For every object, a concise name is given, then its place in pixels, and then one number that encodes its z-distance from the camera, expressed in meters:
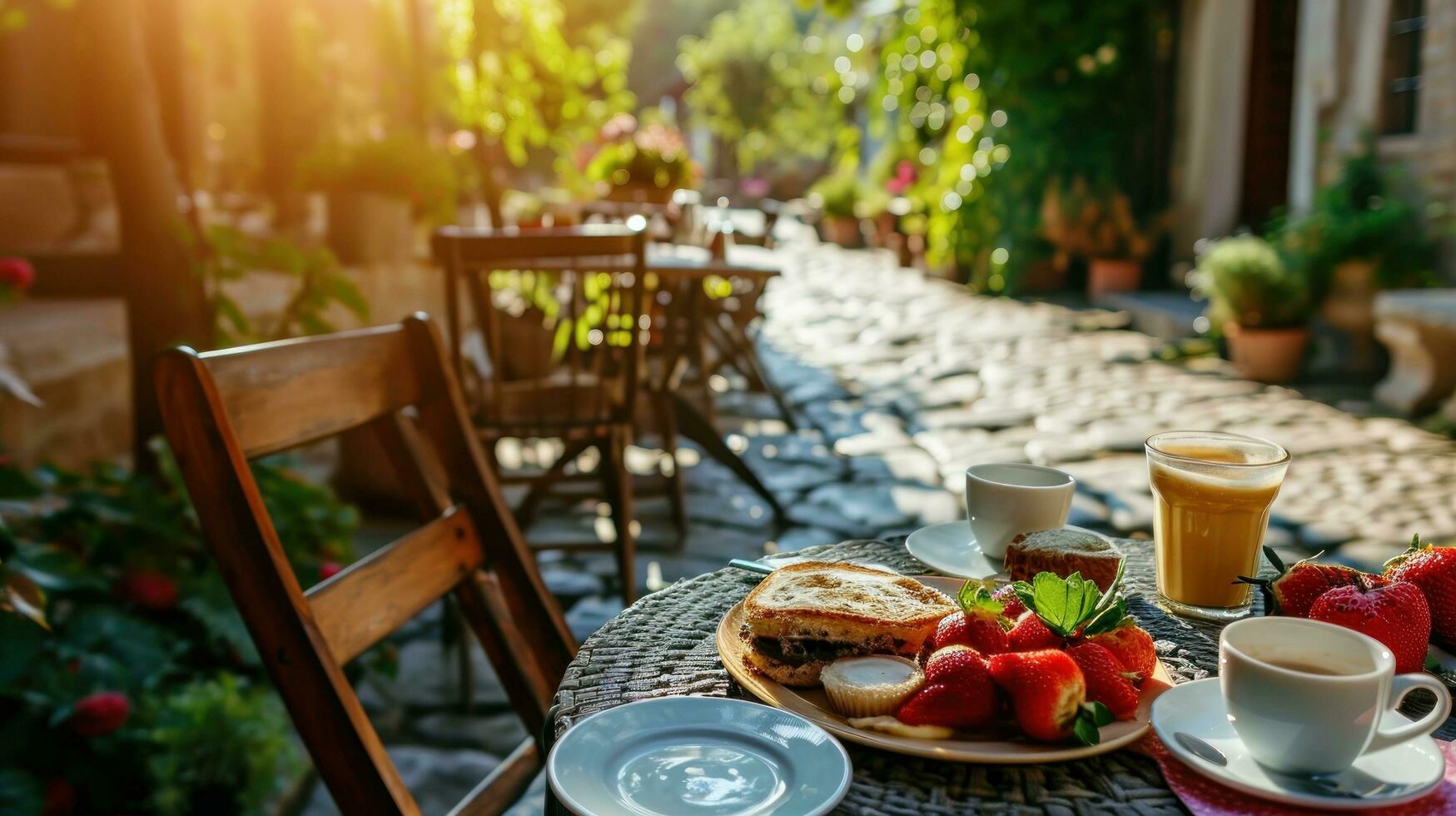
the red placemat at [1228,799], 0.92
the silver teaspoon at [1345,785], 0.91
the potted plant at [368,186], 6.12
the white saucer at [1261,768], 0.91
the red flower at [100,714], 1.99
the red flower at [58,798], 1.95
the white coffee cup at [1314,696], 0.90
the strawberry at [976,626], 1.06
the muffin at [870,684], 1.03
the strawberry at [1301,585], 1.20
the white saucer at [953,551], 1.43
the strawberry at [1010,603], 1.12
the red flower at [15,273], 2.57
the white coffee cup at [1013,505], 1.39
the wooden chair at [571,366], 3.13
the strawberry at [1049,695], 0.97
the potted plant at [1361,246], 6.60
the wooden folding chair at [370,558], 1.29
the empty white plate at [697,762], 0.90
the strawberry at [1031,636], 1.05
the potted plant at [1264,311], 6.59
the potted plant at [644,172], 6.58
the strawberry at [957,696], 0.99
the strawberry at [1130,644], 1.07
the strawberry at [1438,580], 1.21
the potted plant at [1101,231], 9.86
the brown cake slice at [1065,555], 1.27
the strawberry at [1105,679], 1.01
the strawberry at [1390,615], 1.09
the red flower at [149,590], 2.44
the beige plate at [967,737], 0.97
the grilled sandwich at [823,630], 1.13
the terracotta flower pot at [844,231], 16.56
